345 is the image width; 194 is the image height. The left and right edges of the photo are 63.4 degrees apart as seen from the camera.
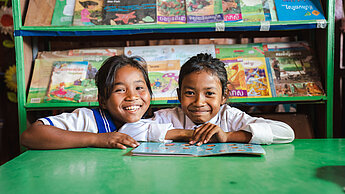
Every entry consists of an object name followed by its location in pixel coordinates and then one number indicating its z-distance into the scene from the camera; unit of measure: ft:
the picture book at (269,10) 6.61
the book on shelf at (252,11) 6.57
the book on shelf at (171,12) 6.61
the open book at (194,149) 2.69
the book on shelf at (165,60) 6.63
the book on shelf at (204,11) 6.61
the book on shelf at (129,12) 6.57
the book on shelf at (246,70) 6.53
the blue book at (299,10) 6.49
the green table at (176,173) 1.81
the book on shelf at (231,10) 6.57
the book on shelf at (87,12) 6.58
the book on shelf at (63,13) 6.64
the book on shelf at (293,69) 6.47
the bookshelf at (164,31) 6.29
